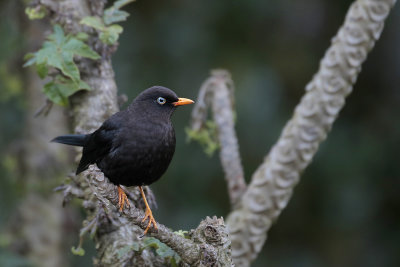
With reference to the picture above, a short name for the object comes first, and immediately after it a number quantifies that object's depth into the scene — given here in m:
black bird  7.42
